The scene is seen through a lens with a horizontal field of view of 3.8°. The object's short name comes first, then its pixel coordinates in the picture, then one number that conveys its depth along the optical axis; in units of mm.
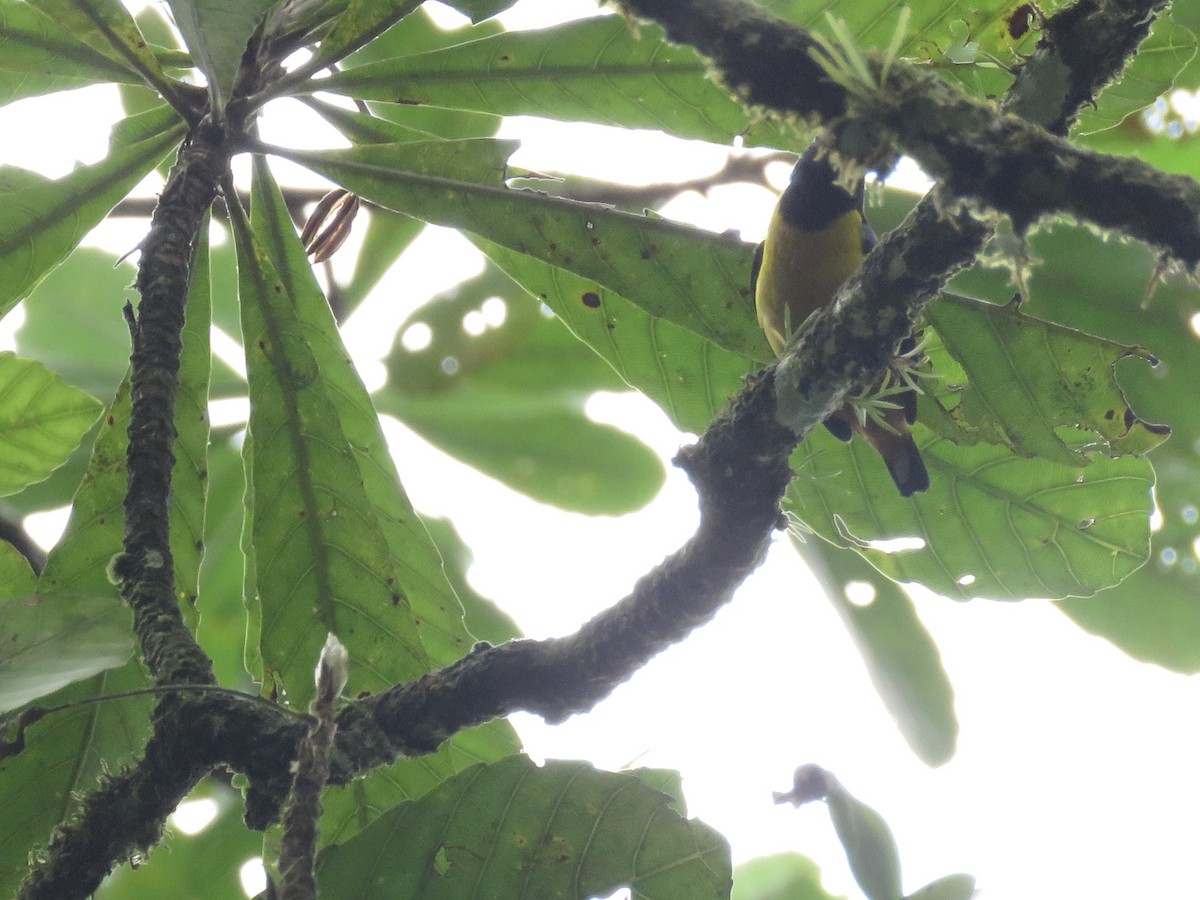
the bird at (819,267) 8588
